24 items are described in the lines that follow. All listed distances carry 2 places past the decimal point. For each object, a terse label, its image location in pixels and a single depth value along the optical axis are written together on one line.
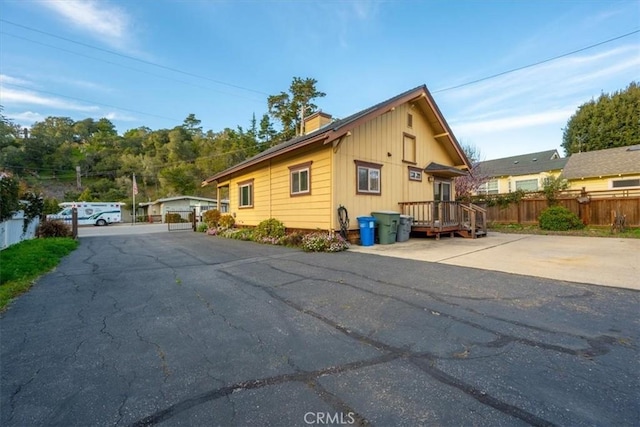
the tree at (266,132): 38.19
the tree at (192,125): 61.66
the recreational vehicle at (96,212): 32.91
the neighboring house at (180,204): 37.84
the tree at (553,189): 16.61
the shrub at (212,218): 18.39
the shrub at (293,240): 10.34
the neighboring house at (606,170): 20.28
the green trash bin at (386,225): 10.46
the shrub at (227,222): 16.83
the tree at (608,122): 32.47
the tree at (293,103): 33.34
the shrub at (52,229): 13.20
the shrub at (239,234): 13.11
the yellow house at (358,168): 10.37
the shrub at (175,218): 31.23
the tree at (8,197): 8.24
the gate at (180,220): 22.69
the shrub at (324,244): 8.88
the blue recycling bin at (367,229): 10.24
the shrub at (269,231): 11.61
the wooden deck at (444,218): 11.59
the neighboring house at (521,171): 26.92
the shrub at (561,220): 14.86
